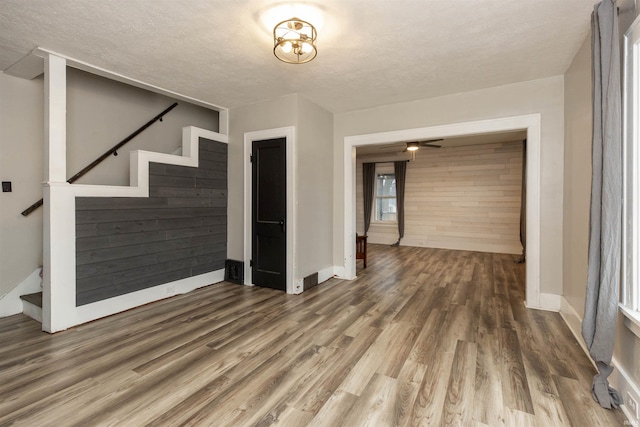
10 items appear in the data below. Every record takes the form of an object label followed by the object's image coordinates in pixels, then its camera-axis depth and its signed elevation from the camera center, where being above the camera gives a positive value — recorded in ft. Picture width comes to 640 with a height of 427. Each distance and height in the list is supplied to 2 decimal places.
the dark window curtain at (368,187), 28.65 +2.32
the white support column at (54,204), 8.99 +0.13
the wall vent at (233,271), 14.46 -3.14
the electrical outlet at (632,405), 5.23 -3.60
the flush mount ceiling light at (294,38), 7.19 +4.47
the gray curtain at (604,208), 5.66 +0.07
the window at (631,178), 5.53 +0.65
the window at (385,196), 28.66 +1.43
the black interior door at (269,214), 13.29 -0.20
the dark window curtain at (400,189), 26.86 +2.00
